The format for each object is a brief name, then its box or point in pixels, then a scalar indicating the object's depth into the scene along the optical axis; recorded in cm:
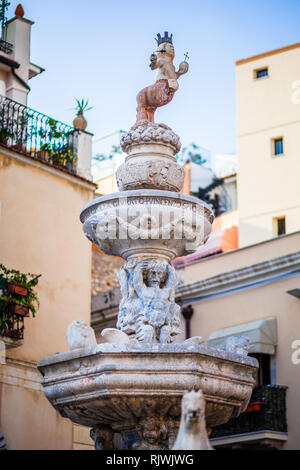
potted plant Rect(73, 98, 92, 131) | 2052
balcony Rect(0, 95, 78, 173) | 1900
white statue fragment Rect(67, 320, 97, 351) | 885
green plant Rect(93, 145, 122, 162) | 2994
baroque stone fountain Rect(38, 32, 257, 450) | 850
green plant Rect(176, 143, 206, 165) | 3700
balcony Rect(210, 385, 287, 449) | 1948
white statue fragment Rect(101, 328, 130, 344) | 902
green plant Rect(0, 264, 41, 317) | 1688
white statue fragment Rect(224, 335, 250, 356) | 944
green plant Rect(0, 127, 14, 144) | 1870
